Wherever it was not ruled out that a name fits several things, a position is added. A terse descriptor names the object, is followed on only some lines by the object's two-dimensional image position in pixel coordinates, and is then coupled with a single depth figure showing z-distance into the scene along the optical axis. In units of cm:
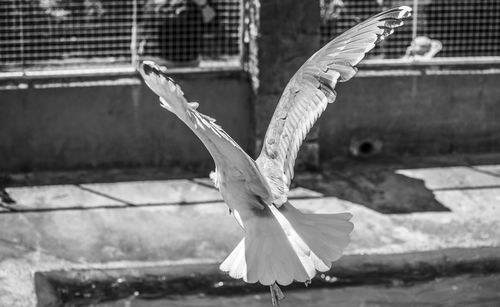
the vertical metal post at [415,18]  1491
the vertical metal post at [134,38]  1429
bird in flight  917
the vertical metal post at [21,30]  1438
